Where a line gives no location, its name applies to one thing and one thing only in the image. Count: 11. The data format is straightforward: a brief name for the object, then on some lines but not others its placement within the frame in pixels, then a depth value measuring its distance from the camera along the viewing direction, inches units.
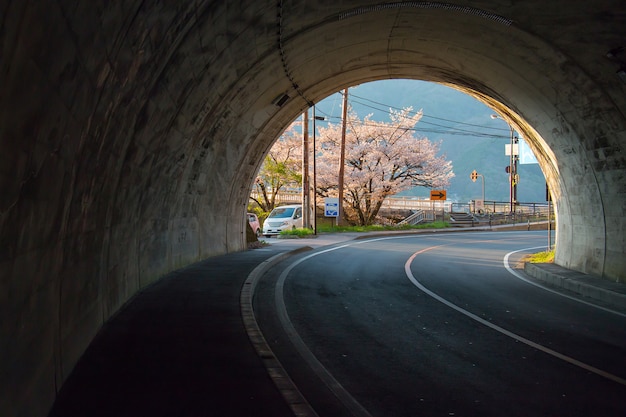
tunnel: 145.9
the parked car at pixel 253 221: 1242.0
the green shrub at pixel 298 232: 1270.9
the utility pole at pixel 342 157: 1557.6
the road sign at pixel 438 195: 1861.1
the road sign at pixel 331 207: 1425.9
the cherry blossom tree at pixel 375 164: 1793.8
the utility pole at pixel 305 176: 1315.5
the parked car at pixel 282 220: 1375.5
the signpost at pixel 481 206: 2372.0
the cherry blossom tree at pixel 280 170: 1755.7
